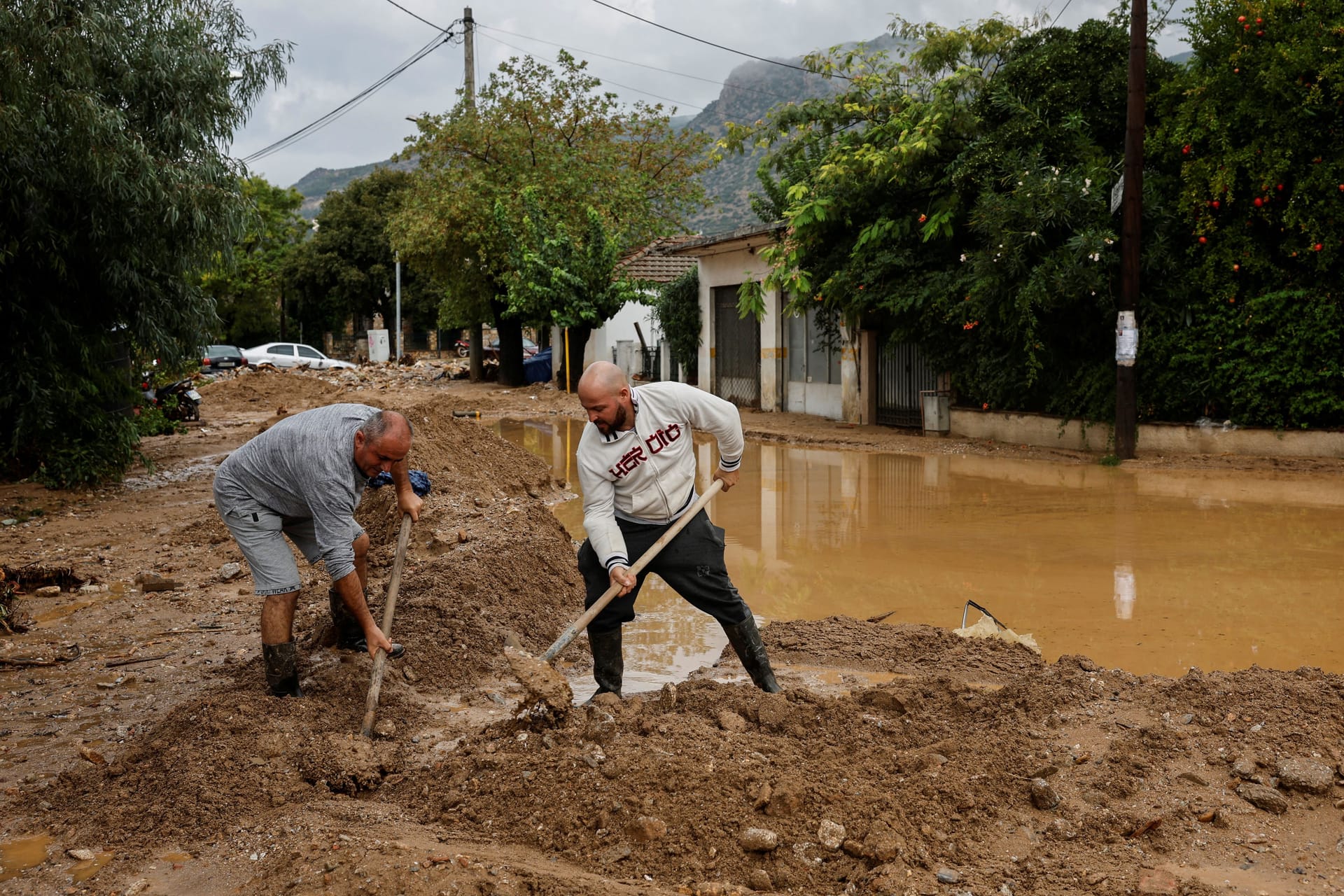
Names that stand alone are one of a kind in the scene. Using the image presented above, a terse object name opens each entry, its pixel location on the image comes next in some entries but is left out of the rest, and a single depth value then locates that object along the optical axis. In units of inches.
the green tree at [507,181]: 1133.7
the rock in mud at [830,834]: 142.9
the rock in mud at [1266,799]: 148.8
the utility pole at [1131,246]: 517.3
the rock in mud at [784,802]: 148.6
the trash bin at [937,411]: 682.8
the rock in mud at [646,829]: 146.4
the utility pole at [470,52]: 1205.7
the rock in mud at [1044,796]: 153.0
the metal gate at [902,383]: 715.4
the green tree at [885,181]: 641.0
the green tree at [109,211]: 417.1
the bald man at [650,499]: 191.8
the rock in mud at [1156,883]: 131.8
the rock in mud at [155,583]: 310.5
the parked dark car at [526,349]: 1612.9
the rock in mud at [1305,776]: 151.0
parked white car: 1681.8
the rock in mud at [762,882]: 137.9
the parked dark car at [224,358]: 1676.9
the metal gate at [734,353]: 928.9
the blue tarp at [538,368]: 1364.4
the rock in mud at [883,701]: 192.5
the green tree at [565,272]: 1043.3
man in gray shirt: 194.5
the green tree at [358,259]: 1948.8
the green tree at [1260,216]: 483.2
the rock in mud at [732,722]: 180.2
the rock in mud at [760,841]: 142.7
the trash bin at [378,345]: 1914.4
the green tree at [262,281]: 2105.1
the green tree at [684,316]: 1047.6
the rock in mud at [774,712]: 184.1
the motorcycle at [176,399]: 778.8
